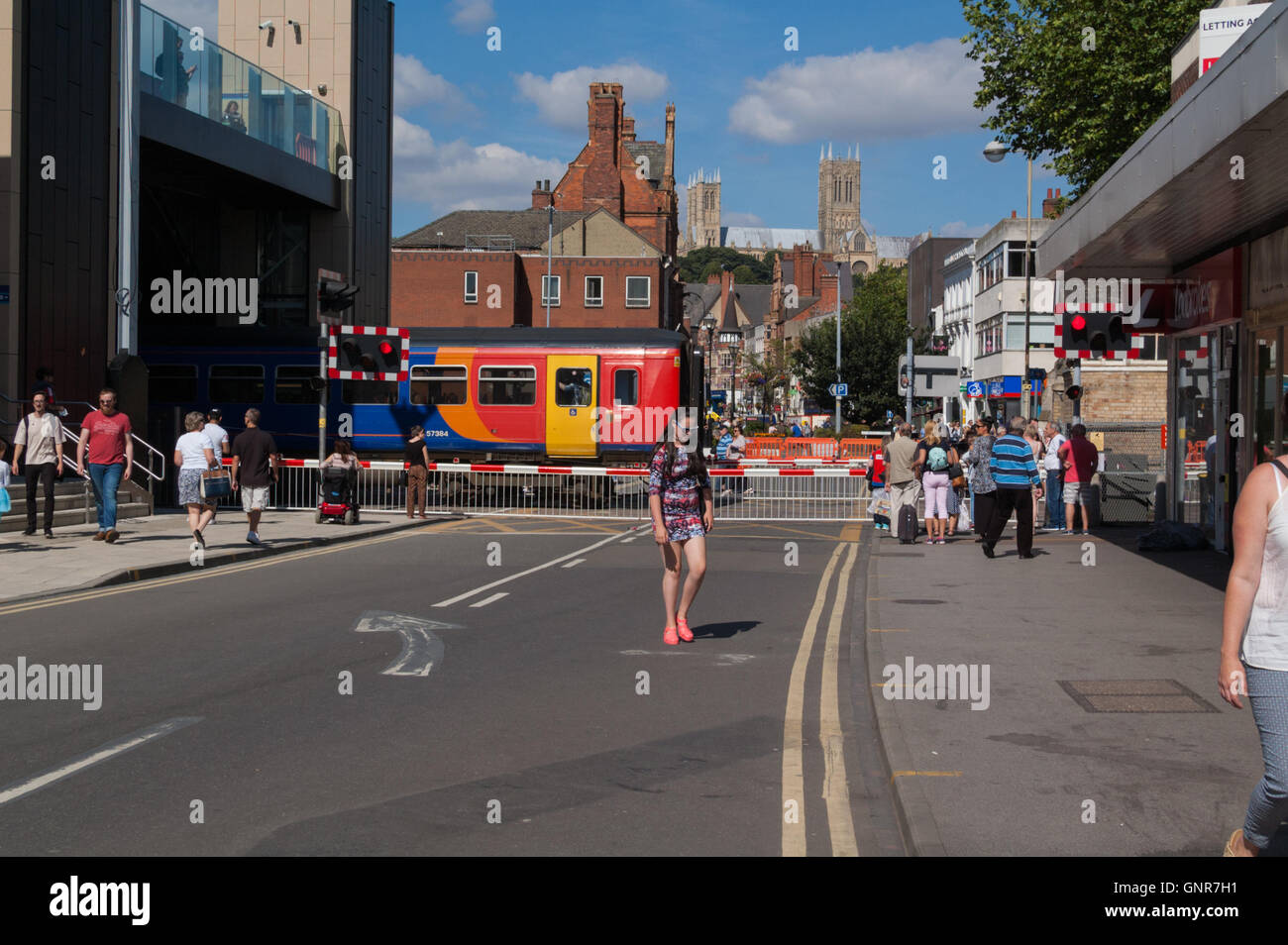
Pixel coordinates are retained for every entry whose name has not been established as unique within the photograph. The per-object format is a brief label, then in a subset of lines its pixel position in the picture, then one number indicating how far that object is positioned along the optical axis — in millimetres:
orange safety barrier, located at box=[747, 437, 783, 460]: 43188
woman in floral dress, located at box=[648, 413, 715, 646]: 10328
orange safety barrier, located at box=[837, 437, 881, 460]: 41562
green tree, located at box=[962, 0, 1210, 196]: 28641
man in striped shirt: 16781
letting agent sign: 17328
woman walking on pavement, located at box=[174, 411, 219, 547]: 15234
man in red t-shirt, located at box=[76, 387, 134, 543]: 16750
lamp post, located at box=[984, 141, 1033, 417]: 32938
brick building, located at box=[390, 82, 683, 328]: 65375
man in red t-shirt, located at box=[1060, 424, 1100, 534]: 20703
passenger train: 26531
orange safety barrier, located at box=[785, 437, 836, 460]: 40781
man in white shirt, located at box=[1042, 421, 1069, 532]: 22188
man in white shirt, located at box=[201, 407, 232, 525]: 17922
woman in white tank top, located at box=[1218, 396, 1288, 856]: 4395
